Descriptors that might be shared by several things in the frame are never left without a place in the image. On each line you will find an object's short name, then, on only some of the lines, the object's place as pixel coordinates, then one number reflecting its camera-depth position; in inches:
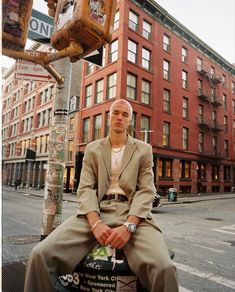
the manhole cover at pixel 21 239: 247.3
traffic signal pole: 146.6
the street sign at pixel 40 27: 133.0
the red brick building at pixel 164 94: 989.8
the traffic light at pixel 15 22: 80.4
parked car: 542.7
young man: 75.8
